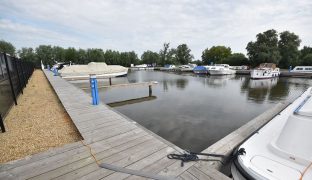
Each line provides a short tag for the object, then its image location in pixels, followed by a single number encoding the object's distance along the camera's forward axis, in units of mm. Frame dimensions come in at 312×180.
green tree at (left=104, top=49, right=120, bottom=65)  59125
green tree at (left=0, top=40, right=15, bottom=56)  54406
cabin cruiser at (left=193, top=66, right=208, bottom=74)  28086
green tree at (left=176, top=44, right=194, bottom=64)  59094
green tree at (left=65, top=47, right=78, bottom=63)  54594
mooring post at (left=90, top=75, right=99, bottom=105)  5098
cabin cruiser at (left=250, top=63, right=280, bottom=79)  20078
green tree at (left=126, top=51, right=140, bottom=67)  64750
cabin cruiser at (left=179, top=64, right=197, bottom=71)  36362
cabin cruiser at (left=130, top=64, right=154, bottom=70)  55125
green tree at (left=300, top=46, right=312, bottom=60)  30953
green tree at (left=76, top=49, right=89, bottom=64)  54909
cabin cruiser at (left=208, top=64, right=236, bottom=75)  25461
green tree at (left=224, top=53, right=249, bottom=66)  36719
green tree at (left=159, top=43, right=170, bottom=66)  64331
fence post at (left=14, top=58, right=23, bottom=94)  6673
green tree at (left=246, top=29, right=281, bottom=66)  29328
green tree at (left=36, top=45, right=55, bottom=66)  56812
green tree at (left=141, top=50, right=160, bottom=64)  65250
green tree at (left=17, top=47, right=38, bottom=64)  56531
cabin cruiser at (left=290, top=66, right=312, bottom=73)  22719
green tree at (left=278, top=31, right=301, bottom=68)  29844
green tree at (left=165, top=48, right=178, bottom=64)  61044
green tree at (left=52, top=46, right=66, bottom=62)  55762
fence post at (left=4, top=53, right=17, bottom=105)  4789
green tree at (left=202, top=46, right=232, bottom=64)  48344
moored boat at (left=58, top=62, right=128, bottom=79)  18270
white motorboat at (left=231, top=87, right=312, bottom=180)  2102
